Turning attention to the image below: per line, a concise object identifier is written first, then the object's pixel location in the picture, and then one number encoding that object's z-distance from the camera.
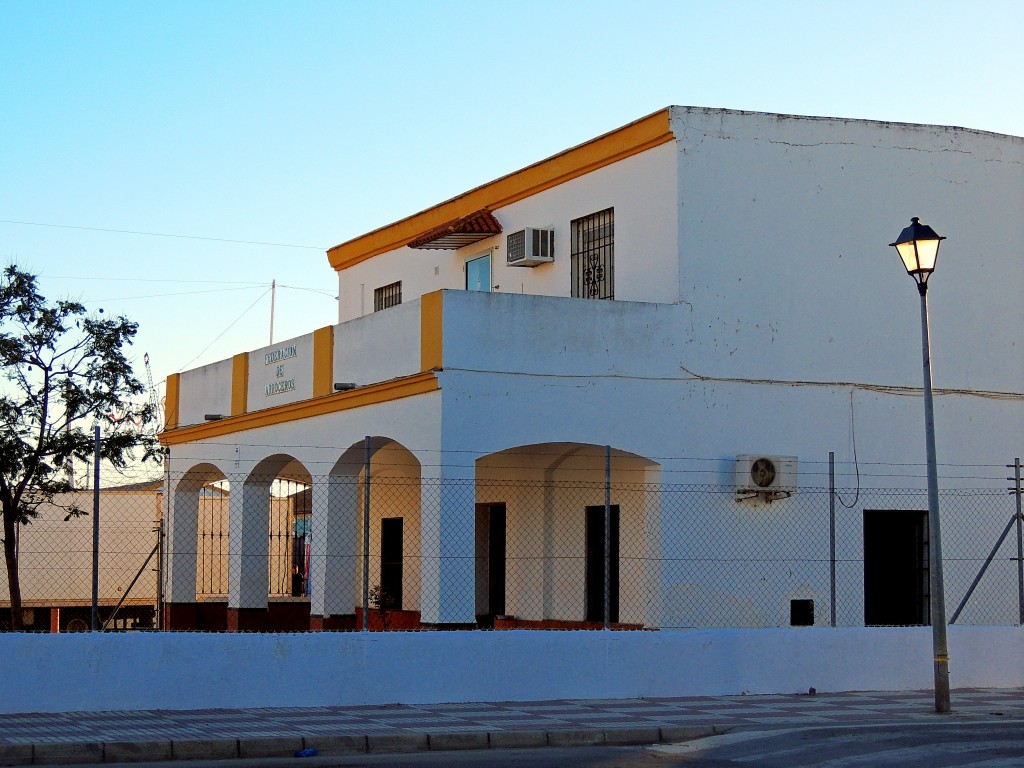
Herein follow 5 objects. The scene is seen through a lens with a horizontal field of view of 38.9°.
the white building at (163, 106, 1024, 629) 17.55
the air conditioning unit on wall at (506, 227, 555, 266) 20.67
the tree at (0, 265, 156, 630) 20.09
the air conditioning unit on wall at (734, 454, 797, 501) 18.39
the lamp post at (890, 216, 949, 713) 14.37
